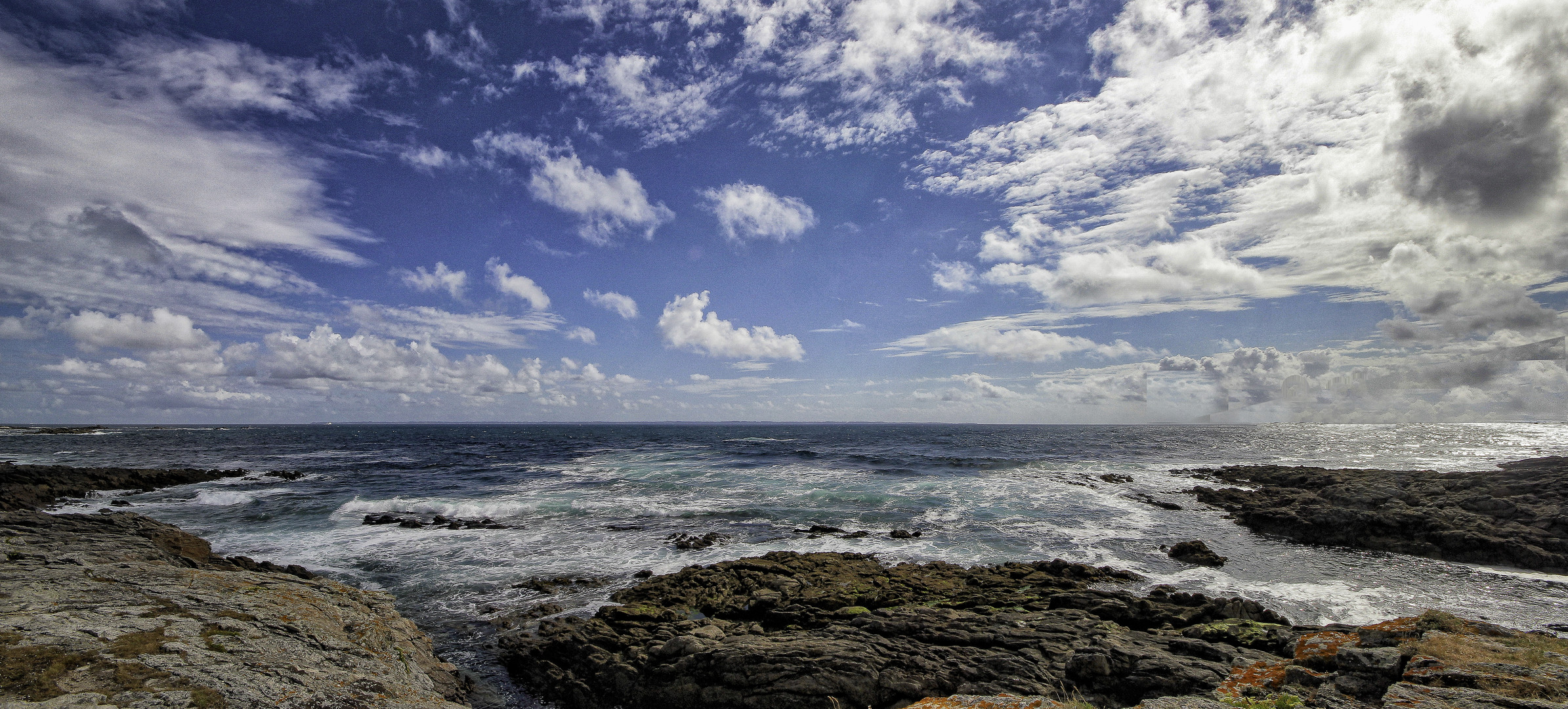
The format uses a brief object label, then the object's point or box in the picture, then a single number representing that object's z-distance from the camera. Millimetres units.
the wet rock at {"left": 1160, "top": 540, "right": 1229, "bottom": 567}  19859
